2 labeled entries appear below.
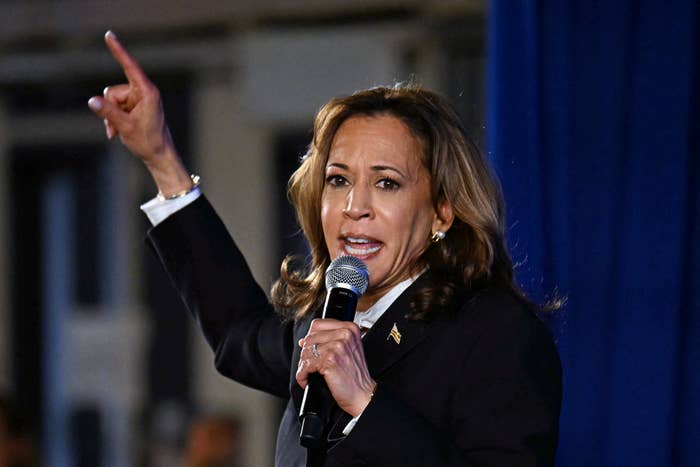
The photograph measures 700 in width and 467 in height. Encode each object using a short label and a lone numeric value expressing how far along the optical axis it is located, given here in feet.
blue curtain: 23.19
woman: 22.20
